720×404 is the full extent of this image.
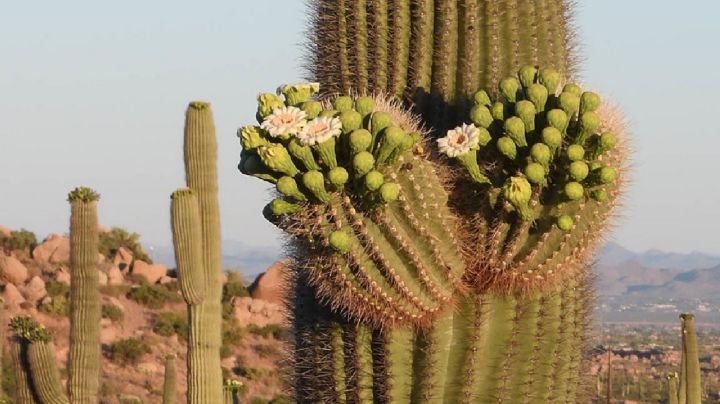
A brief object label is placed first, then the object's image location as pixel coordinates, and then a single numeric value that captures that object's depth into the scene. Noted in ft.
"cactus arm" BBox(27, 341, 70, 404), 18.76
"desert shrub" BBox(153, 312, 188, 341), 81.46
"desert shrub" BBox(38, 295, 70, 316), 77.20
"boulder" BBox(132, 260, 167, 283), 92.32
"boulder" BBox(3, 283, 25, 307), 76.73
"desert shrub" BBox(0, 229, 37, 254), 88.63
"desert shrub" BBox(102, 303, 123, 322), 80.02
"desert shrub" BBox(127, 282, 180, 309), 86.66
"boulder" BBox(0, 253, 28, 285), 81.10
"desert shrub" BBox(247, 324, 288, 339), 87.04
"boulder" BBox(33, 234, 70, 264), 89.04
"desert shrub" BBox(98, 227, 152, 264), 97.04
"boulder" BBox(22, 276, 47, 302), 79.62
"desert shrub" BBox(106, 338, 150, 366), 74.02
